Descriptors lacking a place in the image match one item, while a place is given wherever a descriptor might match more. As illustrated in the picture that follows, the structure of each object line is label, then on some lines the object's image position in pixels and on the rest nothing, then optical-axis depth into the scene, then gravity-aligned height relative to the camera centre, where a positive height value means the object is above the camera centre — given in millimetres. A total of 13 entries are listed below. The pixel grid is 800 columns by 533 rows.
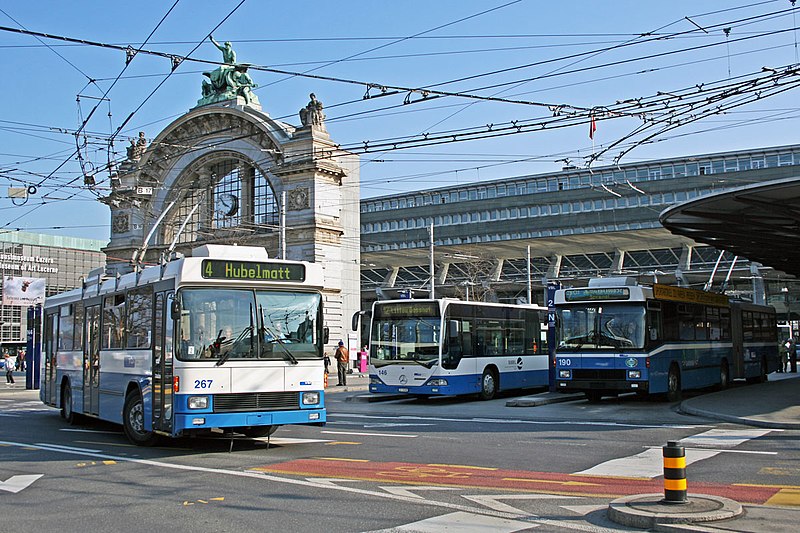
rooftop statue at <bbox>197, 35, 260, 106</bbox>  57572 +16158
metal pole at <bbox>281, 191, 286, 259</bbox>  43094 +5340
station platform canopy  18500 +2542
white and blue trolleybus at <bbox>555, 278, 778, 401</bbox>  21219 -353
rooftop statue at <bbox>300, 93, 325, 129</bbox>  54150 +13250
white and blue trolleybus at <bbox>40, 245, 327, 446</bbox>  12703 -183
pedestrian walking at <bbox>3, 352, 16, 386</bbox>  40947 -1662
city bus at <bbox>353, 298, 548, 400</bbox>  23609 -519
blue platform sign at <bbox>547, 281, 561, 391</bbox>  24019 -138
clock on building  59781 +8712
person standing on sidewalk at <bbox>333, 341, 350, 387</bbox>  33312 -1139
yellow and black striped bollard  8141 -1386
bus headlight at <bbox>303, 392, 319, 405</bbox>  13383 -1008
